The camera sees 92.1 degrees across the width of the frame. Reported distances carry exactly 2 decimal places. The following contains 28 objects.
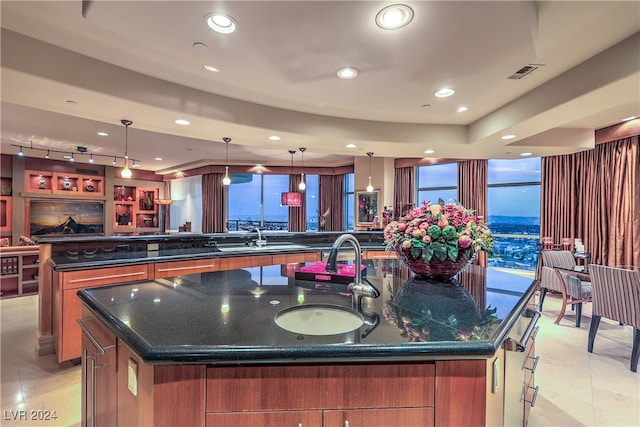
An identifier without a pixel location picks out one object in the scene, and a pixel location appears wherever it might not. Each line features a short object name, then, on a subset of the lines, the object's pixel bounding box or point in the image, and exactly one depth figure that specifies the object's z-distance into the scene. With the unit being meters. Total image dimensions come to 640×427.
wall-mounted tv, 7.63
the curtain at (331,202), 8.29
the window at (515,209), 6.00
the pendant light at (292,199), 7.61
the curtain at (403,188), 7.13
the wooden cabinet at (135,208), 9.16
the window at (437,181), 6.81
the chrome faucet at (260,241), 4.62
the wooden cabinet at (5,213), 7.11
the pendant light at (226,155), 4.21
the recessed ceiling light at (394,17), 1.66
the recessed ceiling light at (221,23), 1.78
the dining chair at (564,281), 3.91
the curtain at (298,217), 8.53
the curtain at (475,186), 6.28
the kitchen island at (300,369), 0.94
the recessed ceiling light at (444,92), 2.80
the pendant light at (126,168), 3.33
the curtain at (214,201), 8.55
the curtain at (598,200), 4.62
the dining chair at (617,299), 2.82
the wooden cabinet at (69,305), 2.63
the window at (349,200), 8.27
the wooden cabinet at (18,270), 4.70
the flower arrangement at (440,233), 1.82
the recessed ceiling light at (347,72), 2.41
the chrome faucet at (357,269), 1.48
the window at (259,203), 8.62
